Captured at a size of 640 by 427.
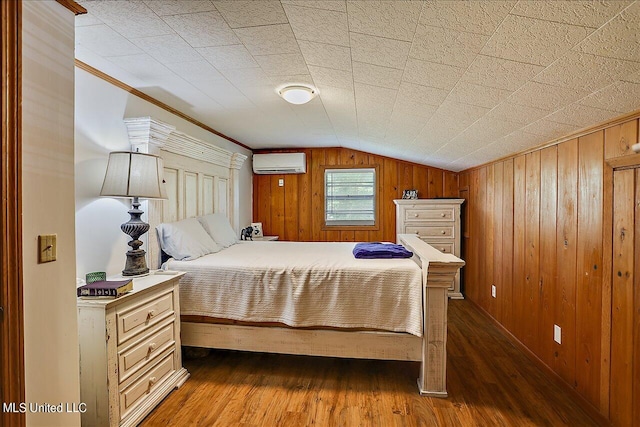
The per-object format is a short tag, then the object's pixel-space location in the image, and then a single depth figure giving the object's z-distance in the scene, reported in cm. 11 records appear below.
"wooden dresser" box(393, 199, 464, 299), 424
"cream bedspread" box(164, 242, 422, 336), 213
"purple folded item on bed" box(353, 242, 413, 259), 246
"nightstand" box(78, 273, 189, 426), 162
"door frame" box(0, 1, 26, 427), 106
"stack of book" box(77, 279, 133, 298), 165
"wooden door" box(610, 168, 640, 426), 155
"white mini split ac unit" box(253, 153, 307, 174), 472
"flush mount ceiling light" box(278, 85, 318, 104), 233
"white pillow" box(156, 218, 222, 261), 256
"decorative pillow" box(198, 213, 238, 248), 319
